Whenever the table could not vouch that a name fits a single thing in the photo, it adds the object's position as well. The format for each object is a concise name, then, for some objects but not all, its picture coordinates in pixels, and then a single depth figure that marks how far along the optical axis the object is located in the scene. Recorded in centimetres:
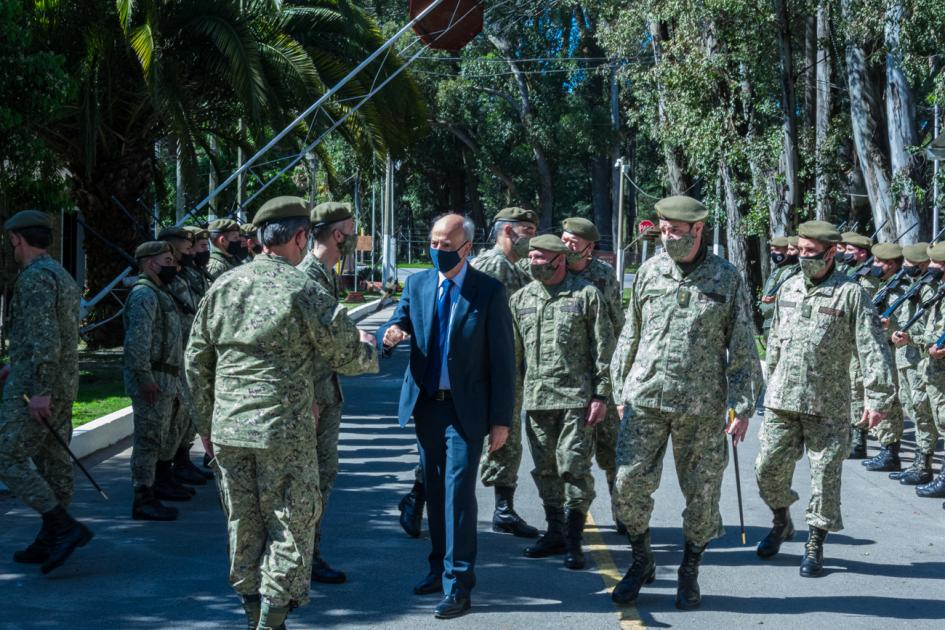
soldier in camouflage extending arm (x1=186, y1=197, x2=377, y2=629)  502
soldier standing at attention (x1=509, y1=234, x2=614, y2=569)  696
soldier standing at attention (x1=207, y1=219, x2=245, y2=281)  993
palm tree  1501
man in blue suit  586
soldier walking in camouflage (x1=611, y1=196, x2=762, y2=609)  614
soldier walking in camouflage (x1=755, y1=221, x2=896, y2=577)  700
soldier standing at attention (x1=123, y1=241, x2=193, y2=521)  791
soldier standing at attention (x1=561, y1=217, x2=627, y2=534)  730
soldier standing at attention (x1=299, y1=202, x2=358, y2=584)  653
